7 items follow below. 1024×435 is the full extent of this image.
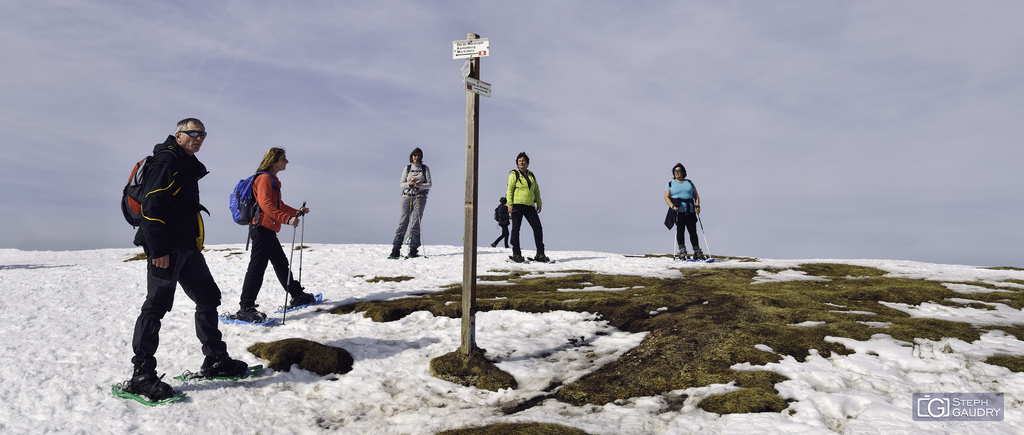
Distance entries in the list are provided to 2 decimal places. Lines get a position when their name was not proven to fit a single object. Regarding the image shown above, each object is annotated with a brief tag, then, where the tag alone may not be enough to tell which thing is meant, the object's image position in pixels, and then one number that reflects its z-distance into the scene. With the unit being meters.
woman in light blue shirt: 16.33
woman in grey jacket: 16.59
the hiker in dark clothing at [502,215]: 23.05
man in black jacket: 5.49
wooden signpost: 6.77
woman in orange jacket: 8.44
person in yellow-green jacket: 15.59
